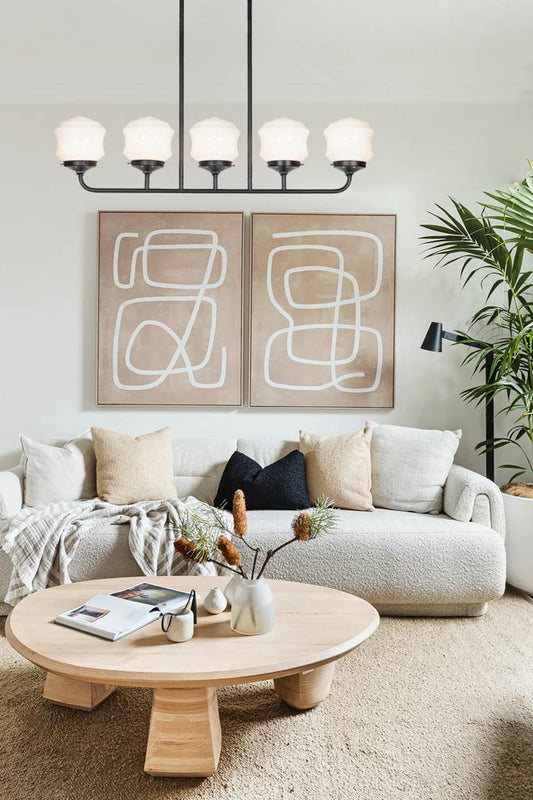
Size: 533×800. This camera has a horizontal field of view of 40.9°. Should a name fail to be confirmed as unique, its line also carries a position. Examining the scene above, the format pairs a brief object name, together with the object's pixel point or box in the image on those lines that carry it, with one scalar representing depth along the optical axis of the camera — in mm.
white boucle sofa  3094
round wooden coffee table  1835
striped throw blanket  3029
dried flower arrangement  2066
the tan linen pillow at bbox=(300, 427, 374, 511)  3545
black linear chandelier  2523
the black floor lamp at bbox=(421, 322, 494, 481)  3730
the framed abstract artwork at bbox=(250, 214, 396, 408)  4074
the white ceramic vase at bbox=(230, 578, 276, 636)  2068
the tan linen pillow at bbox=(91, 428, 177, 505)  3535
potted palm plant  3400
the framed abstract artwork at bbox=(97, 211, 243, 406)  4070
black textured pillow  3502
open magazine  2084
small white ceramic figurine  2248
